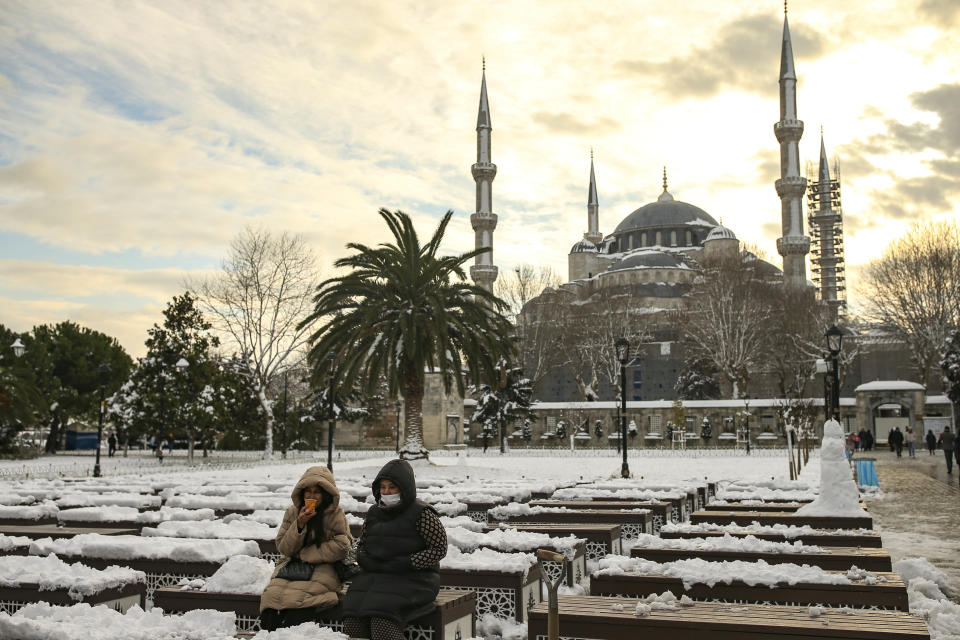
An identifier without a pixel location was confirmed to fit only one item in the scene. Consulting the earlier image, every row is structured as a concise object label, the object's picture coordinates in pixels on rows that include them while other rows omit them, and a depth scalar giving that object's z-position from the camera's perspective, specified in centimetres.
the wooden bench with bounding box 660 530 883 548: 732
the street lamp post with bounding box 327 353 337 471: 2439
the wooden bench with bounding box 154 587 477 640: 467
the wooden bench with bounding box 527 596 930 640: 413
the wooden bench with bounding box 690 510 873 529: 907
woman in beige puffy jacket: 481
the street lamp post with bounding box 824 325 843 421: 1416
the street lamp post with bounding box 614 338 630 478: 2027
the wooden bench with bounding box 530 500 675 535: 1072
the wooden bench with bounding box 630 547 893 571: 625
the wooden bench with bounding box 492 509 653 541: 959
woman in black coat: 459
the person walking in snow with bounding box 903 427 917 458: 3346
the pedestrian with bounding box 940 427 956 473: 2286
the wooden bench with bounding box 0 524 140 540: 822
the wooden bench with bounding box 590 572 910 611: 516
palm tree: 2416
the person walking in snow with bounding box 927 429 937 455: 3497
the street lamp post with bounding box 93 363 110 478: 2339
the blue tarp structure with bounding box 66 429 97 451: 4894
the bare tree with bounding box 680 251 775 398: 5006
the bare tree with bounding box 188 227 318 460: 3378
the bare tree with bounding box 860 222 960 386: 4022
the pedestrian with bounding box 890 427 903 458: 3322
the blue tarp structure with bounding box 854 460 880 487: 1831
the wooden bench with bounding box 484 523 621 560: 840
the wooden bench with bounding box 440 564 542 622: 605
